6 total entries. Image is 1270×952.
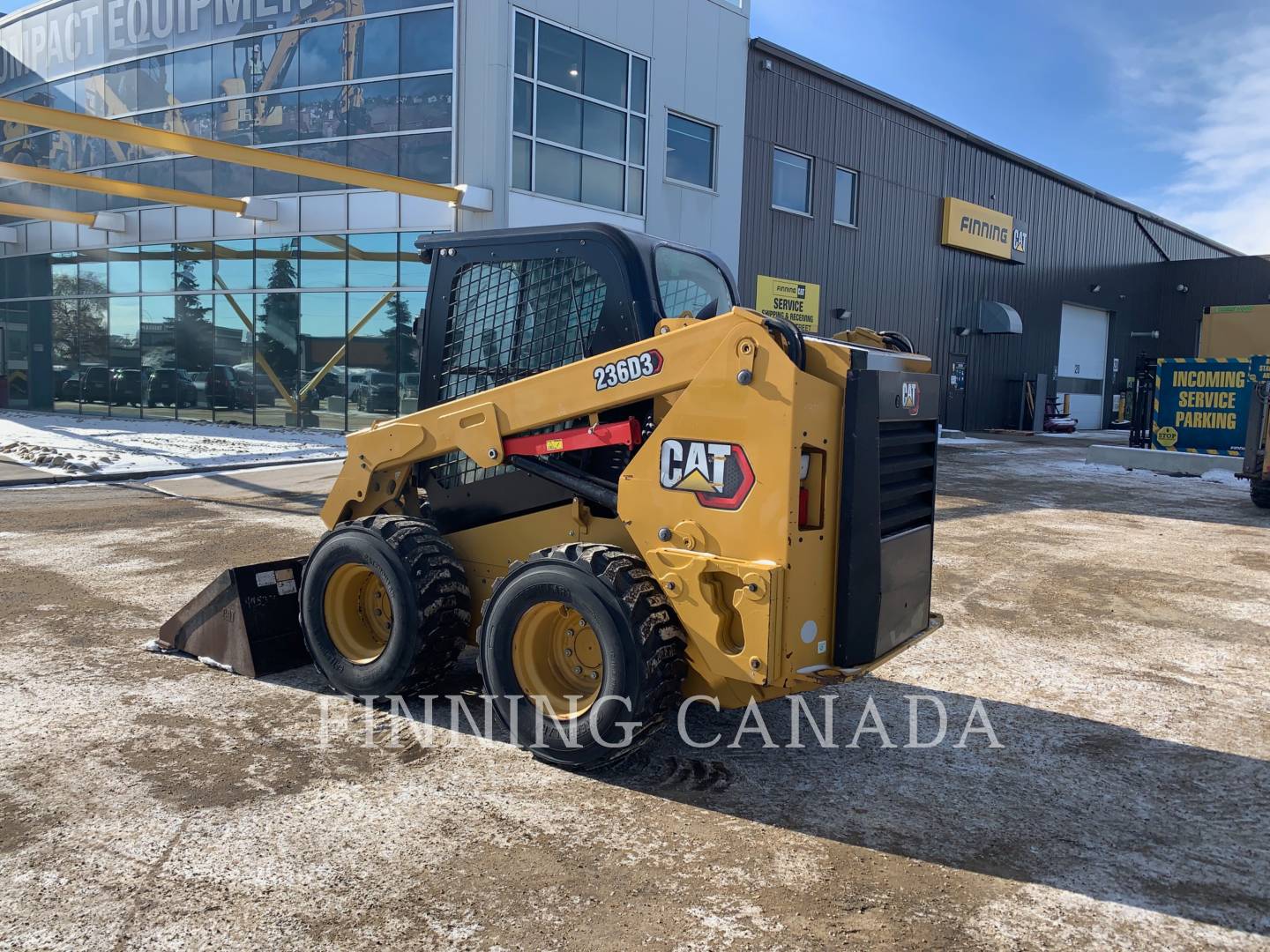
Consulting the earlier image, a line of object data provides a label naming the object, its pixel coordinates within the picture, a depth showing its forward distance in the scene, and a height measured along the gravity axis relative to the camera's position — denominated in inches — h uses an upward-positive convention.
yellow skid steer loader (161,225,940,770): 150.3 -20.4
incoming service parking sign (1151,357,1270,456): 716.0 +9.6
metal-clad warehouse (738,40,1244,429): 927.7 +191.8
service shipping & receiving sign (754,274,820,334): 923.4 +96.9
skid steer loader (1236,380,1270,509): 509.7 -10.8
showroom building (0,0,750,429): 697.6 +182.0
